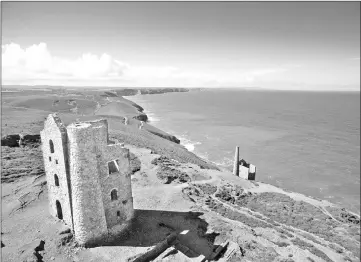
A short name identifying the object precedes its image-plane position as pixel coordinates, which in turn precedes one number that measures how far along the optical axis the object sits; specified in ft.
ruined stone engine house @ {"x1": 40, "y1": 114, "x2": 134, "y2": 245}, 57.52
